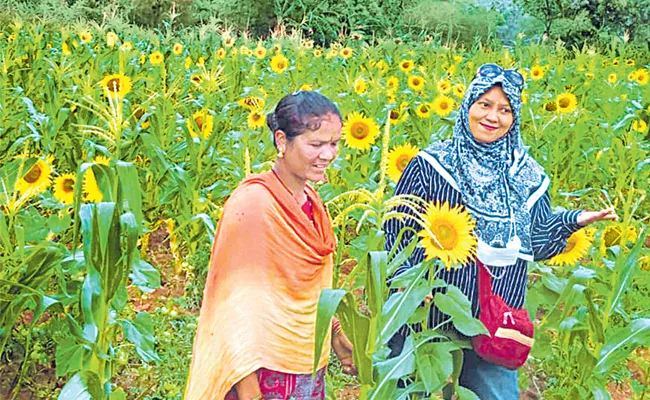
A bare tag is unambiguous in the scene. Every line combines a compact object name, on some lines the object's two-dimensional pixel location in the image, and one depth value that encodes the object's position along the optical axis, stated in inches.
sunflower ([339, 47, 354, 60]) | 354.0
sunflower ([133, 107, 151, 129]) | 175.5
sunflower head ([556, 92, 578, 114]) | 200.8
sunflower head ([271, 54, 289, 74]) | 276.2
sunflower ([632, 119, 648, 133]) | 231.5
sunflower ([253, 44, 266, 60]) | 343.6
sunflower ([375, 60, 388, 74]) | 355.3
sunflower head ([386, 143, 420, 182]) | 122.6
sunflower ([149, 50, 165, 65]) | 276.9
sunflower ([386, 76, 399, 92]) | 256.2
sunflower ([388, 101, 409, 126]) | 202.8
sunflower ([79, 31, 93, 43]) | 336.8
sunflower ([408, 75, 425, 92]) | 253.3
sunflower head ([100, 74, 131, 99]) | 138.5
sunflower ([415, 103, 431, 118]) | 209.3
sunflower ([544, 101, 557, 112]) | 217.7
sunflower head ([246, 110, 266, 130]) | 172.2
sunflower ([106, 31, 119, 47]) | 331.0
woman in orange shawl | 77.9
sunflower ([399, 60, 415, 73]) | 320.1
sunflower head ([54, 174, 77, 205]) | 123.9
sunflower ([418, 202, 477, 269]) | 83.9
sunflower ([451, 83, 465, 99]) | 236.5
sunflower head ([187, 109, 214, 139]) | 181.2
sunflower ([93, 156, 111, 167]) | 121.3
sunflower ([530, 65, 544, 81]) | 283.9
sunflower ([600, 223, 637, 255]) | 134.3
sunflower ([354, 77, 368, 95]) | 234.8
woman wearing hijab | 100.3
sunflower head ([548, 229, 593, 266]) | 113.7
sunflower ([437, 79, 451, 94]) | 253.6
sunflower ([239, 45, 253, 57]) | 393.0
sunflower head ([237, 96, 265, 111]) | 182.2
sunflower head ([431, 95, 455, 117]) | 187.5
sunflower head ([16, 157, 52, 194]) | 116.1
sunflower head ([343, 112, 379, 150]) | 138.6
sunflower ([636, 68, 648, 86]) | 299.0
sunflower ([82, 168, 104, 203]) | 114.1
